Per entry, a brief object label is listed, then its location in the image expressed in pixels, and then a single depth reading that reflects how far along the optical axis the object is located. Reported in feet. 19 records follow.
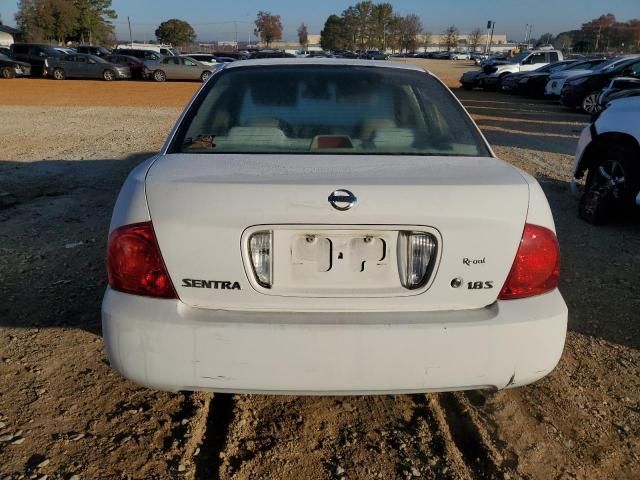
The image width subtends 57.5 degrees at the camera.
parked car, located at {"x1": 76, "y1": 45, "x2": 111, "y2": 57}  128.89
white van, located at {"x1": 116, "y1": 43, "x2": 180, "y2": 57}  154.20
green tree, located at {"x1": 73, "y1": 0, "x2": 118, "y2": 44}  238.07
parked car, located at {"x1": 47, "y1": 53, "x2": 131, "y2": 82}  106.83
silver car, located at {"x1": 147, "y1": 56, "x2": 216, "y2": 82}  107.76
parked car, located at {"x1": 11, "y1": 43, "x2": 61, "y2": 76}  109.90
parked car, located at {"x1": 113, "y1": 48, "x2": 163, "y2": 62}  119.85
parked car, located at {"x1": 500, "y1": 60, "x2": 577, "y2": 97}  77.46
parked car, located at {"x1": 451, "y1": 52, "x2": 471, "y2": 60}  292.24
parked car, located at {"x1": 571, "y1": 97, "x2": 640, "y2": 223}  17.99
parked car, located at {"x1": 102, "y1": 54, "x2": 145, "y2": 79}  109.50
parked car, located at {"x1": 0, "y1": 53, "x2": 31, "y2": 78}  106.01
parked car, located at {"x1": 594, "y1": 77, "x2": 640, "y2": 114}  43.65
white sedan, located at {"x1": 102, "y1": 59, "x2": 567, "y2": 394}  6.94
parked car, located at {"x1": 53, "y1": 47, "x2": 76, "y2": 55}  109.91
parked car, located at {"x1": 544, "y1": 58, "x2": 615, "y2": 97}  67.67
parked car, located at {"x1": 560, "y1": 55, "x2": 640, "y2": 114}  56.03
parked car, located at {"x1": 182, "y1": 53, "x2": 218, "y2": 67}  119.91
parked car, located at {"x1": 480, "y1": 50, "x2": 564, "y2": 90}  92.58
